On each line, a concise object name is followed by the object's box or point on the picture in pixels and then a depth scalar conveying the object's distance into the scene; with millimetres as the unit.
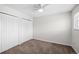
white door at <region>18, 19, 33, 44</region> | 2010
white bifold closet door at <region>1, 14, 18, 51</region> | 1517
